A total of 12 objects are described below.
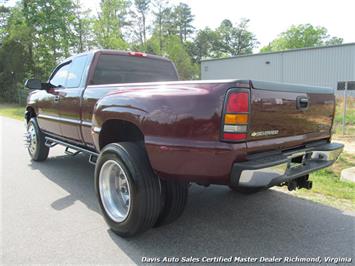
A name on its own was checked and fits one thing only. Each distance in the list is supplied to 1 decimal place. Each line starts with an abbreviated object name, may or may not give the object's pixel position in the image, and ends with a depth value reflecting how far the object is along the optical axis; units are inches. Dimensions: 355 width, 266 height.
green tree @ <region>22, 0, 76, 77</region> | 1144.8
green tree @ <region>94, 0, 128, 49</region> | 1128.8
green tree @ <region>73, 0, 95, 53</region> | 1209.0
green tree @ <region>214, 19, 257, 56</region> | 2679.6
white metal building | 888.9
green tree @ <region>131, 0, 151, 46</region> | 1984.5
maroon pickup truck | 98.0
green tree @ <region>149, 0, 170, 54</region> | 2063.2
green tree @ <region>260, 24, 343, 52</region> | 2364.7
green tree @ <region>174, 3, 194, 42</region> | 2426.2
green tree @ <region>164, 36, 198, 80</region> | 1393.9
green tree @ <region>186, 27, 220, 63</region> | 2618.1
